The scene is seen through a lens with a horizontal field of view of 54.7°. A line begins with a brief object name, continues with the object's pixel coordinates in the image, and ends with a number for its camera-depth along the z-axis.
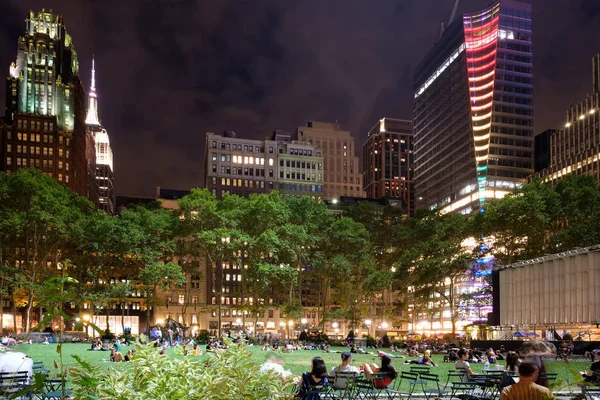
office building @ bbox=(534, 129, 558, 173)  119.00
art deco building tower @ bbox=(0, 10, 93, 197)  124.38
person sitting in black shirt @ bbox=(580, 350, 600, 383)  15.05
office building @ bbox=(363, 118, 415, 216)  192.43
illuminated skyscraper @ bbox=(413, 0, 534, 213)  119.69
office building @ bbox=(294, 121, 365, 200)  162.62
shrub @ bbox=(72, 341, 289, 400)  5.12
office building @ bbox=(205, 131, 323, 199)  120.12
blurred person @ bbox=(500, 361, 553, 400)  7.00
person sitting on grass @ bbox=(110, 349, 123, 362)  22.97
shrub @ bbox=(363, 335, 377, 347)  57.38
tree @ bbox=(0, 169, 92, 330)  55.94
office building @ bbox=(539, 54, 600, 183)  97.07
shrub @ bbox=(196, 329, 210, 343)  57.11
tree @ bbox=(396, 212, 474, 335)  58.38
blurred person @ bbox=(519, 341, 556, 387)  9.45
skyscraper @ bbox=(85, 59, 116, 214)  185.88
